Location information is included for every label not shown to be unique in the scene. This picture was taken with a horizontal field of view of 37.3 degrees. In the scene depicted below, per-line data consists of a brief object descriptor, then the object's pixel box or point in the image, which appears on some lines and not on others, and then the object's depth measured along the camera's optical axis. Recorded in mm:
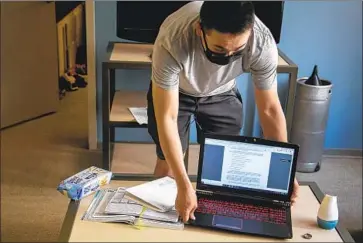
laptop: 1396
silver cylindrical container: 2600
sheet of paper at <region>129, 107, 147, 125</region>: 2368
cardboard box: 1458
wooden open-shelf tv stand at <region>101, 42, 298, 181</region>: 2346
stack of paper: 1351
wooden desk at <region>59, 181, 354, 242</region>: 1288
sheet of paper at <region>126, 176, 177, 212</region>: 1421
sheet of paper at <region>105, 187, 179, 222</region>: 1371
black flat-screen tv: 2424
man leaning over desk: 1361
